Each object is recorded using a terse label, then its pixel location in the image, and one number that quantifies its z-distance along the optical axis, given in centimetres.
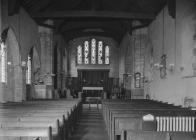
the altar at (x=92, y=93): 2772
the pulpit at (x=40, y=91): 1820
